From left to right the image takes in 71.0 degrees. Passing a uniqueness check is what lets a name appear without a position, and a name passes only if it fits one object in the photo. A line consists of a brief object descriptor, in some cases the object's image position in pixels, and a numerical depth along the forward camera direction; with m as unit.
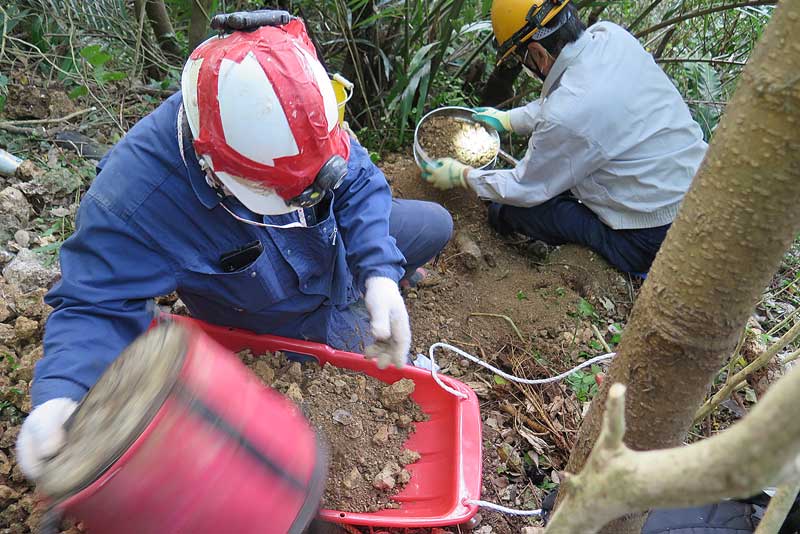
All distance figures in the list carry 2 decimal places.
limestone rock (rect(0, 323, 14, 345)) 1.75
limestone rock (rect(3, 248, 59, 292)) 1.96
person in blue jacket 1.21
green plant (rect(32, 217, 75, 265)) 2.06
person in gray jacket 2.38
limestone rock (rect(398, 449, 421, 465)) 1.69
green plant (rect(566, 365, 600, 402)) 2.08
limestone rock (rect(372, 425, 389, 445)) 1.69
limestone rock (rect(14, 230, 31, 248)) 2.12
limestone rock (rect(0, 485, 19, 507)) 1.44
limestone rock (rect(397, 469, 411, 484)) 1.64
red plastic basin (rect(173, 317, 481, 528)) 1.49
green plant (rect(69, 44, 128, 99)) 2.19
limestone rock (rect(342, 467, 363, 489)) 1.57
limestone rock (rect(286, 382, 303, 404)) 1.65
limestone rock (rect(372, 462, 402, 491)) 1.60
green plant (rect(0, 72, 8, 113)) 2.49
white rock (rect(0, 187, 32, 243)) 2.11
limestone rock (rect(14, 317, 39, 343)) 1.75
